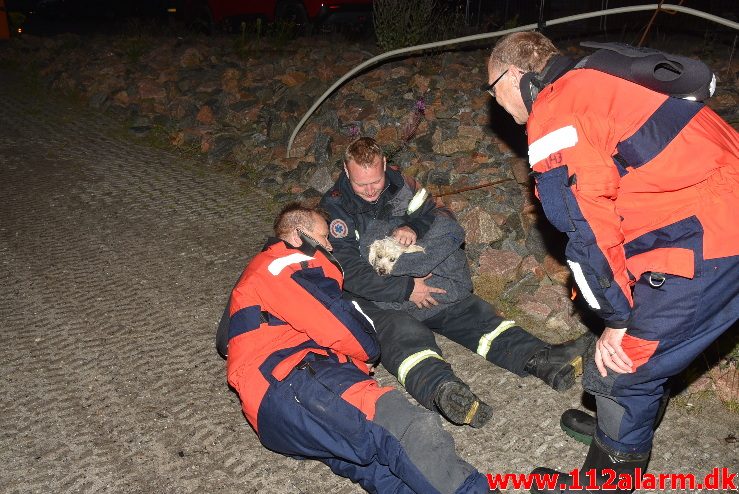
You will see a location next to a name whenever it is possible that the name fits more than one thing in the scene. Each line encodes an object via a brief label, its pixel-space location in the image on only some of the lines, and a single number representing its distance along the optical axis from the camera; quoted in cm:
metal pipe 416
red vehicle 989
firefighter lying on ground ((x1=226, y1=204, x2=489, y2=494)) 245
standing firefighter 205
